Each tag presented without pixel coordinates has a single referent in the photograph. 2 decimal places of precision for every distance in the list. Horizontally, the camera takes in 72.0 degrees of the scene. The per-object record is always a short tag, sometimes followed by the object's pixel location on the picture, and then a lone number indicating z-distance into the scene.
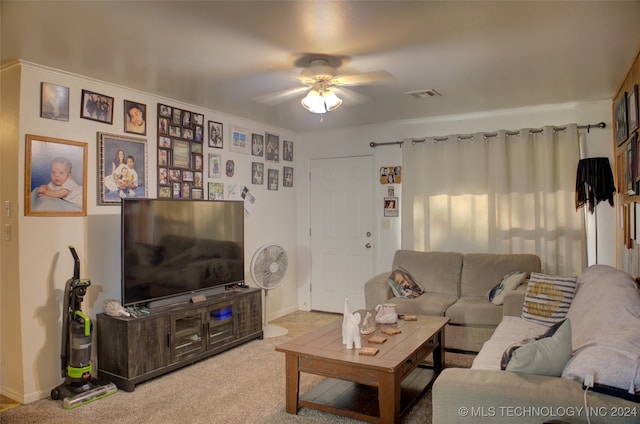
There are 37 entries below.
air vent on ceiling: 3.74
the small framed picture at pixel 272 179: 5.29
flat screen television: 3.33
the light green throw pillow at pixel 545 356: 1.78
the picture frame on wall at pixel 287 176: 5.55
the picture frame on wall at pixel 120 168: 3.44
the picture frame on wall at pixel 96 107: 3.34
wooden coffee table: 2.45
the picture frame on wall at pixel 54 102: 3.09
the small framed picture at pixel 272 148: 5.25
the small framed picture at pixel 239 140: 4.74
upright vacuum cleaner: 3.01
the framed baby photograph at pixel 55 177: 3.02
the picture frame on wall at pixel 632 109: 2.85
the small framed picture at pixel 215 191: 4.44
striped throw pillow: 3.12
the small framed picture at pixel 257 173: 5.02
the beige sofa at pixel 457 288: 3.81
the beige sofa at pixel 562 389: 1.56
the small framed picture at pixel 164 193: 3.90
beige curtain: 4.25
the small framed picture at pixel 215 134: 4.46
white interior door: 5.39
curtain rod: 4.15
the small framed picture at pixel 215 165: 4.45
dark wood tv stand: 3.17
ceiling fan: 2.91
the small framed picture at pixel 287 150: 5.56
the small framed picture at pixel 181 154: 4.05
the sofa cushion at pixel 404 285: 4.23
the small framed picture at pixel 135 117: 3.64
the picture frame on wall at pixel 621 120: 3.28
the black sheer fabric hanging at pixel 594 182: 3.95
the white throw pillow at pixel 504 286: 3.88
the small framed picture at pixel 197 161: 4.24
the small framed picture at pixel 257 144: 5.02
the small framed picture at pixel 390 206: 5.16
